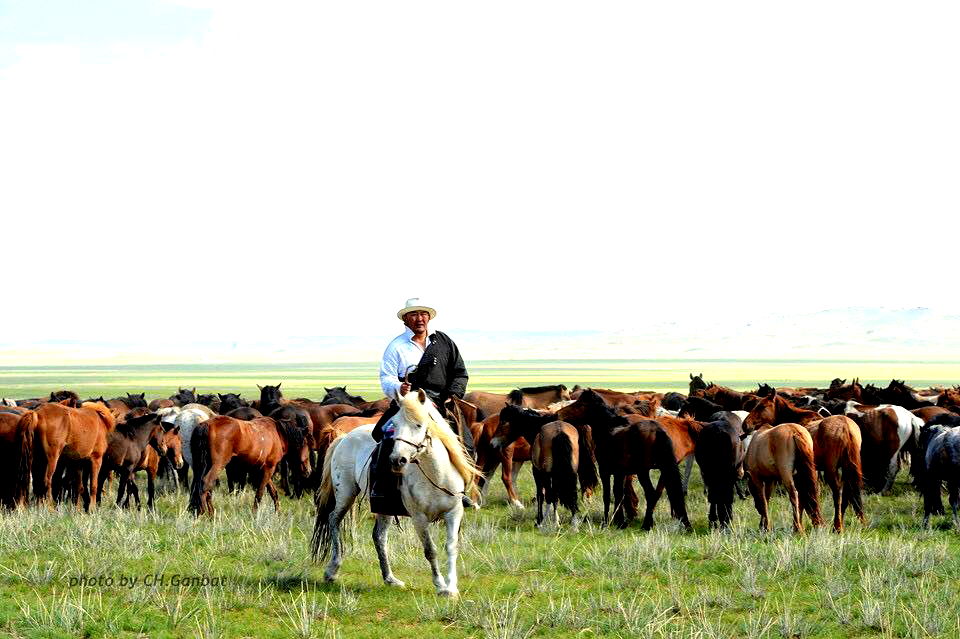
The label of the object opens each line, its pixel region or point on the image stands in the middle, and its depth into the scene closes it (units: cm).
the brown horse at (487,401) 2338
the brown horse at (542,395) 2223
